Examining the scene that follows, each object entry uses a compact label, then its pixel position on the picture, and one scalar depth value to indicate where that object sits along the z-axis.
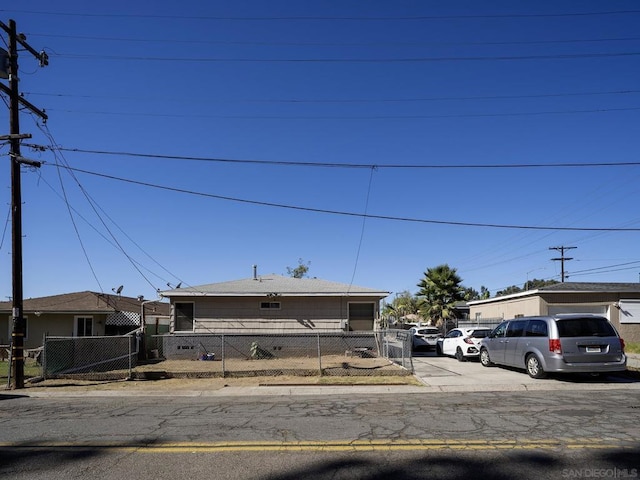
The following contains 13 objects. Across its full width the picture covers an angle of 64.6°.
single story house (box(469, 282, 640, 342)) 26.06
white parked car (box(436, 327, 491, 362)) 19.98
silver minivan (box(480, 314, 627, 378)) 12.88
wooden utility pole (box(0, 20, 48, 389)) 14.52
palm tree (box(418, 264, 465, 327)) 42.44
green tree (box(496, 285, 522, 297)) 94.07
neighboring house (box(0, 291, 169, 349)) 28.94
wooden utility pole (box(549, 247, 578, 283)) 57.84
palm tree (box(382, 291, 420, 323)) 75.94
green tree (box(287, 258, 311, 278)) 61.81
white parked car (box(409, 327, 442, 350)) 25.86
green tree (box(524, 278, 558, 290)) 101.95
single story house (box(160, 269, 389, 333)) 22.84
